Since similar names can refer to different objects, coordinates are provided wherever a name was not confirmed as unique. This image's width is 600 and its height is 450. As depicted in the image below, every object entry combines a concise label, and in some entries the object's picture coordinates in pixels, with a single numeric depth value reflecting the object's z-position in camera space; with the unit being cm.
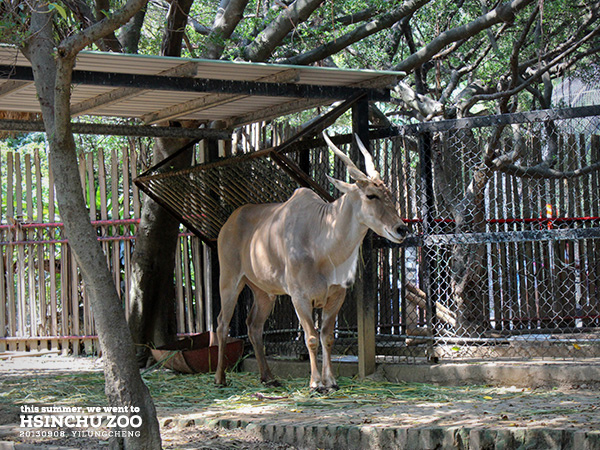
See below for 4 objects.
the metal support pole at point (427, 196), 1483
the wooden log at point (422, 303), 1799
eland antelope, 1365
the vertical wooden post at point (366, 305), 1462
